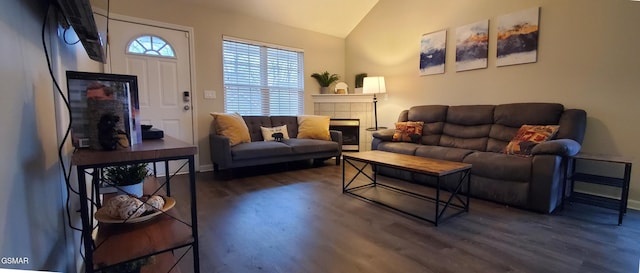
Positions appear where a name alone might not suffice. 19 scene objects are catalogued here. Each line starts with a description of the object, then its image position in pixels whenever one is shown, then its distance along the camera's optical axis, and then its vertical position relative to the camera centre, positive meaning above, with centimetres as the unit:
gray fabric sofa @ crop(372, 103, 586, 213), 245 -35
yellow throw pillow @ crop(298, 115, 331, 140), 461 -21
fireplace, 513 -31
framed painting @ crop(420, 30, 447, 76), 405 +91
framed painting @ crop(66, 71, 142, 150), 97 +3
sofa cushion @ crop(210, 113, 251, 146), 386 -19
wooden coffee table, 231 -46
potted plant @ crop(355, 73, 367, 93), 527 +62
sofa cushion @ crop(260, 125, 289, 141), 430 -26
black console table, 86 -45
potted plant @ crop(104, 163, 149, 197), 140 -32
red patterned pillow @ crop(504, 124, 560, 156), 279 -22
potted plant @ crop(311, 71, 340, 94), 527 +64
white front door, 348 +58
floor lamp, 462 +48
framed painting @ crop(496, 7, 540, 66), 319 +90
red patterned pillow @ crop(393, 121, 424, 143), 384 -23
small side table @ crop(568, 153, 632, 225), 225 -55
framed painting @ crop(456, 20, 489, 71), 362 +91
